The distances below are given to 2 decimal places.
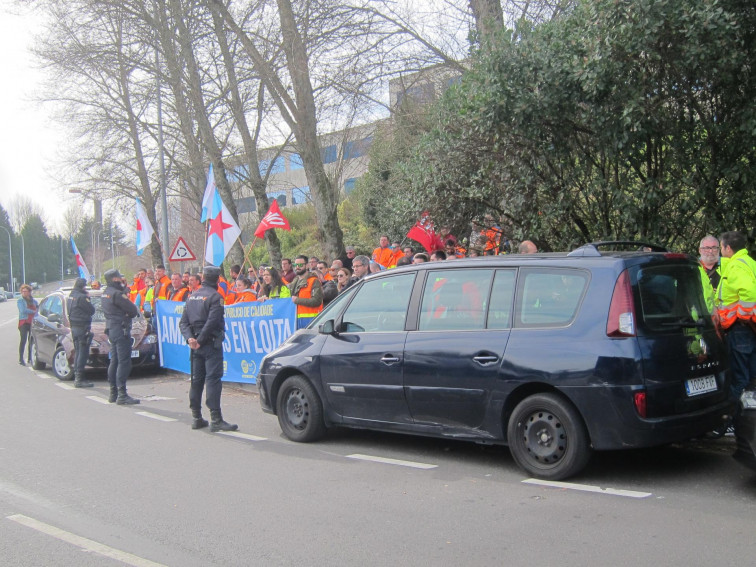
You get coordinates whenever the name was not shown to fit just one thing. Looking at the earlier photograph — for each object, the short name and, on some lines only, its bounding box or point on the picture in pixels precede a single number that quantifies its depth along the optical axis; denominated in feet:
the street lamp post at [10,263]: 307.07
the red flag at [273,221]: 44.63
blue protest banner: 35.19
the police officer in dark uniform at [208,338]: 28.02
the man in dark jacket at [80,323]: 41.11
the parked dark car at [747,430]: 17.02
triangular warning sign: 59.41
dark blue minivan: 18.04
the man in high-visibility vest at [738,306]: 21.77
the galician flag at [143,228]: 66.18
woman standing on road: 53.72
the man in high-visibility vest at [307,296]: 33.47
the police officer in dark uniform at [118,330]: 35.81
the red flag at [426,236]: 39.79
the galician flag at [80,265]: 63.68
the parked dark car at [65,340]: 44.21
